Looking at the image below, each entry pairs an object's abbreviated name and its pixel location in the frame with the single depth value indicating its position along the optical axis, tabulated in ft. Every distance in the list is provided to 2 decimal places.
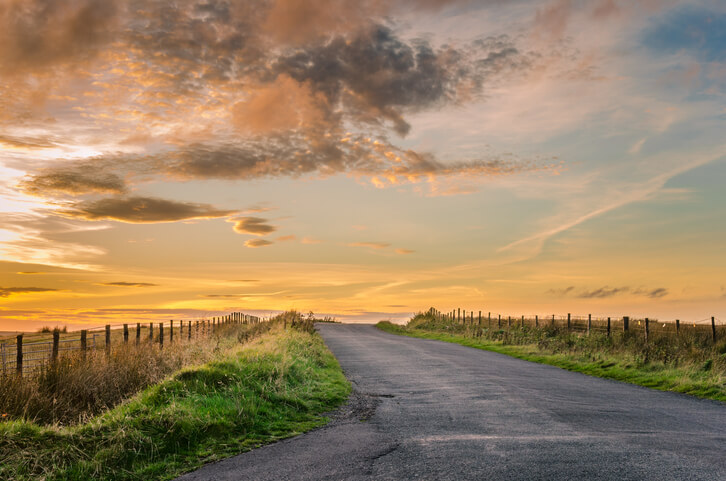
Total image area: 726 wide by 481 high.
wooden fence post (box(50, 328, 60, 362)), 70.60
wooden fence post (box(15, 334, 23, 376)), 67.62
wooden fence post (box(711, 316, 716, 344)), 96.05
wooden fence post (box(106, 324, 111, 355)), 71.59
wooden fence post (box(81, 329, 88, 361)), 79.41
